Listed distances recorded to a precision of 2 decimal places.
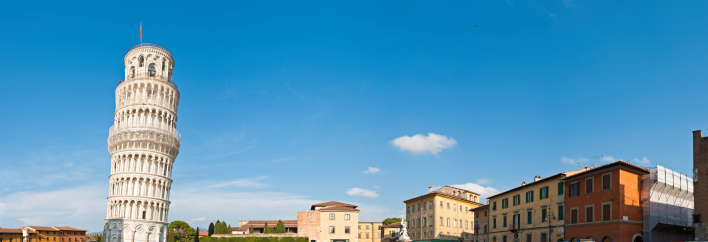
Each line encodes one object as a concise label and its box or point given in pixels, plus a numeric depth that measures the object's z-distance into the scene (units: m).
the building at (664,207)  47.69
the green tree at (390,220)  153.26
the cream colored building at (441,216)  87.94
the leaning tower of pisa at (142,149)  92.06
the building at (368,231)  128.12
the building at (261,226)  103.44
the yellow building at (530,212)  55.91
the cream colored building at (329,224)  93.12
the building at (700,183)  41.28
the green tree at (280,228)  96.16
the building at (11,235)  127.28
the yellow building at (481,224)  75.43
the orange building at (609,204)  46.75
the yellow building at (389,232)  106.50
